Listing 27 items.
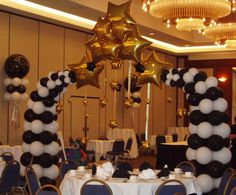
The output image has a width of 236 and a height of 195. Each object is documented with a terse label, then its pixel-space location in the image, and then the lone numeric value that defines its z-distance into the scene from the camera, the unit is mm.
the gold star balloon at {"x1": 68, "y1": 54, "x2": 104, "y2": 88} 10109
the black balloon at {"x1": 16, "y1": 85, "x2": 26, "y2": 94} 13000
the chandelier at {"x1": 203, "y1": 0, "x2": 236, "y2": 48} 12516
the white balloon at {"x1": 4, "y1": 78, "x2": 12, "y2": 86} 13078
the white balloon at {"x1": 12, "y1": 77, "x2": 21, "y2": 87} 12986
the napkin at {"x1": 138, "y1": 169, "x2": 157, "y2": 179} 7070
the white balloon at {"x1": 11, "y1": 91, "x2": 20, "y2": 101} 13055
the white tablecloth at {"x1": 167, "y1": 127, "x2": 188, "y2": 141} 21219
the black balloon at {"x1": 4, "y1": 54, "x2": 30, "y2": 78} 13016
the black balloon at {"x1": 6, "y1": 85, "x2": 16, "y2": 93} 13070
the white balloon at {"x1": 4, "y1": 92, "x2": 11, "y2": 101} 13156
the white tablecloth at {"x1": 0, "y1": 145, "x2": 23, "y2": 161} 11812
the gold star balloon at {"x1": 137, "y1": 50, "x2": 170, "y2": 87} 9648
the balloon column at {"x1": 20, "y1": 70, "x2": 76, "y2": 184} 10484
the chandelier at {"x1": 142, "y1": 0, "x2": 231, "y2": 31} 9109
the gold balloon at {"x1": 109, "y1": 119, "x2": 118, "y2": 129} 12795
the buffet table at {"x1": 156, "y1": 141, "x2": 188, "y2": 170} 13219
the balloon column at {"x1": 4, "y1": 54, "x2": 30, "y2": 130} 13016
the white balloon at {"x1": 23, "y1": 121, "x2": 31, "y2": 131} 10656
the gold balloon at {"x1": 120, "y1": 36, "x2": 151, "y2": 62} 8867
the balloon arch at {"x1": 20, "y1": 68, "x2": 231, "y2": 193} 9336
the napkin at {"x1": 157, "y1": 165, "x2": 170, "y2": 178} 7246
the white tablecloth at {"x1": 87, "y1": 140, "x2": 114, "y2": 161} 14891
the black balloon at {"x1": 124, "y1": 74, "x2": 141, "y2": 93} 16795
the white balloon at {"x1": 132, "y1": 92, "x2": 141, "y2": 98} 17984
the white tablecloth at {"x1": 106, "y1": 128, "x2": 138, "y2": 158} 17484
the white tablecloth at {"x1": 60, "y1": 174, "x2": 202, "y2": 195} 6691
